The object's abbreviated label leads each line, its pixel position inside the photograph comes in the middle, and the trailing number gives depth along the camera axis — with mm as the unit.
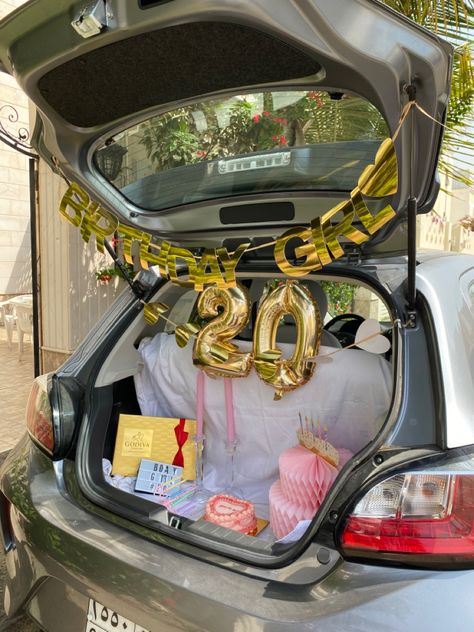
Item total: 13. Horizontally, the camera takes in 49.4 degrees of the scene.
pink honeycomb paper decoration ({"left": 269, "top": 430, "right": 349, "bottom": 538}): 1525
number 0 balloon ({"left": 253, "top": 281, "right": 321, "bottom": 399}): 1741
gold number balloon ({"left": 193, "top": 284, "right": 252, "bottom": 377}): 1872
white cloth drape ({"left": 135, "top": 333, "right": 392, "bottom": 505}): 1723
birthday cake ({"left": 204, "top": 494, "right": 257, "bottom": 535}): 1584
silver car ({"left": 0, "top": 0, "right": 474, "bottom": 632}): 1041
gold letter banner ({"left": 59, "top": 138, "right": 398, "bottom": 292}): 1218
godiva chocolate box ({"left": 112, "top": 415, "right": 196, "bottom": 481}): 1896
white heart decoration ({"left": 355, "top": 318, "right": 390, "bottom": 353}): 1435
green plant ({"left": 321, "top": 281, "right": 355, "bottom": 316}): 4618
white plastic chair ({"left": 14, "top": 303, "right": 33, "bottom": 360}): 6465
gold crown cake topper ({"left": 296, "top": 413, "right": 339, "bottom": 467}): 1553
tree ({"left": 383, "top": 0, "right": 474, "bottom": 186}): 3406
